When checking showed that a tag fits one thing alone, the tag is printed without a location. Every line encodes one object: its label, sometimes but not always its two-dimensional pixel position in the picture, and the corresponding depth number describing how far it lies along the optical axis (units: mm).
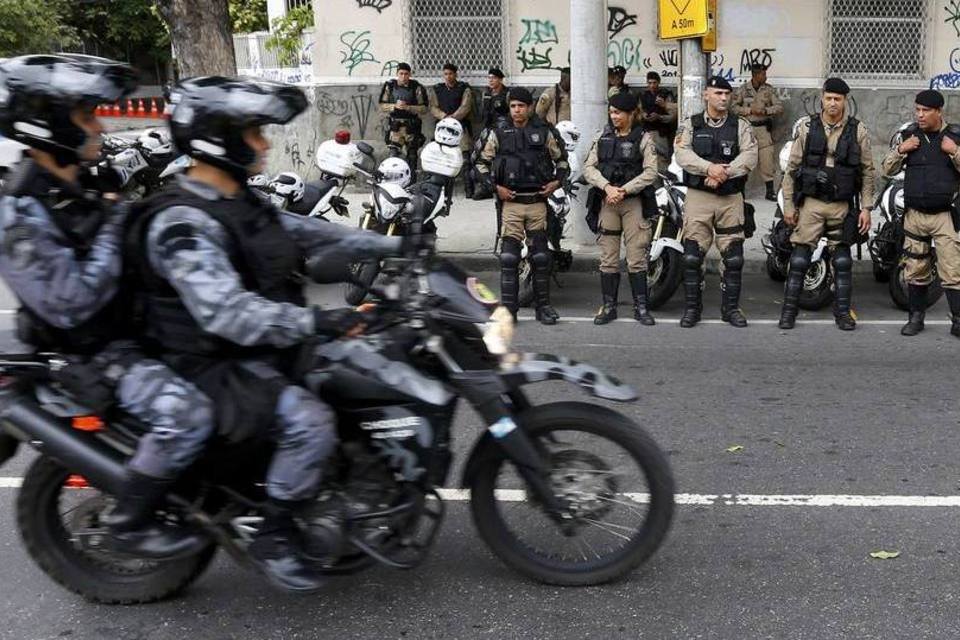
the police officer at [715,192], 8148
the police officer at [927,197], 7570
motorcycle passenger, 3494
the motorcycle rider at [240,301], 3447
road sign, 9758
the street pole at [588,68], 10442
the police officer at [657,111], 13922
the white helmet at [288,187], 9633
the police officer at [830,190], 7855
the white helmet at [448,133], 9375
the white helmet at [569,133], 10224
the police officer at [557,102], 13867
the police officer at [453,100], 14312
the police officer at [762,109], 13812
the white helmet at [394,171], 9133
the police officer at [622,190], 8188
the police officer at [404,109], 14164
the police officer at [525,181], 8359
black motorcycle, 3609
